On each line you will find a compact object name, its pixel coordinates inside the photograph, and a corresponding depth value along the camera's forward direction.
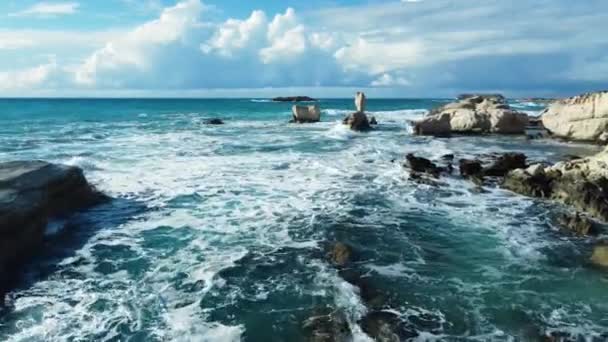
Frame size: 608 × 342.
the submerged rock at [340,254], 11.33
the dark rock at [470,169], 21.47
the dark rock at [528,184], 17.69
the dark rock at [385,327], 8.15
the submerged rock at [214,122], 55.28
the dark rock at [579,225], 13.27
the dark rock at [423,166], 21.97
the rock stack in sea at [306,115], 55.45
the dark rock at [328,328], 8.09
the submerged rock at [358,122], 45.22
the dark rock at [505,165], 21.67
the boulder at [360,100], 54.12
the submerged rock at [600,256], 11.22
